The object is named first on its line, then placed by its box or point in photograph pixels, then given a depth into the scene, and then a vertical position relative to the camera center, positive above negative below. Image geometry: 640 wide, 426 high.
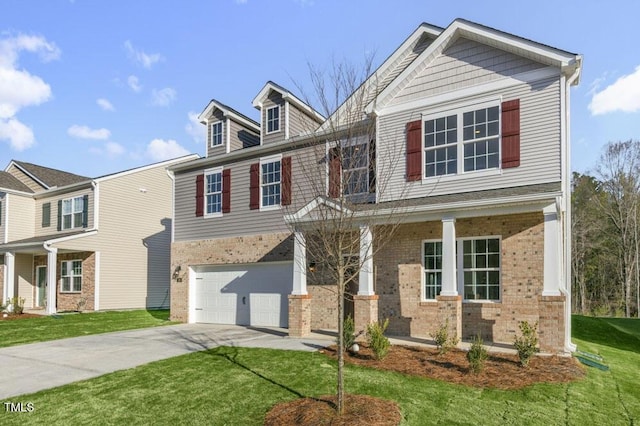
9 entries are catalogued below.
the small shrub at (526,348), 8.37 -2.01
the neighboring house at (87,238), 21.38 -0.06
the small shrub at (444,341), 9.39 -2.15
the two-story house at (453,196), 10.41 +1.07
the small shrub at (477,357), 8.04 -2.11
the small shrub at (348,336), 9.80 -2.13
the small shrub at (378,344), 9.06 -2.12
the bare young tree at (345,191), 6.55 +0.90
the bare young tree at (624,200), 31.16 +2.87
